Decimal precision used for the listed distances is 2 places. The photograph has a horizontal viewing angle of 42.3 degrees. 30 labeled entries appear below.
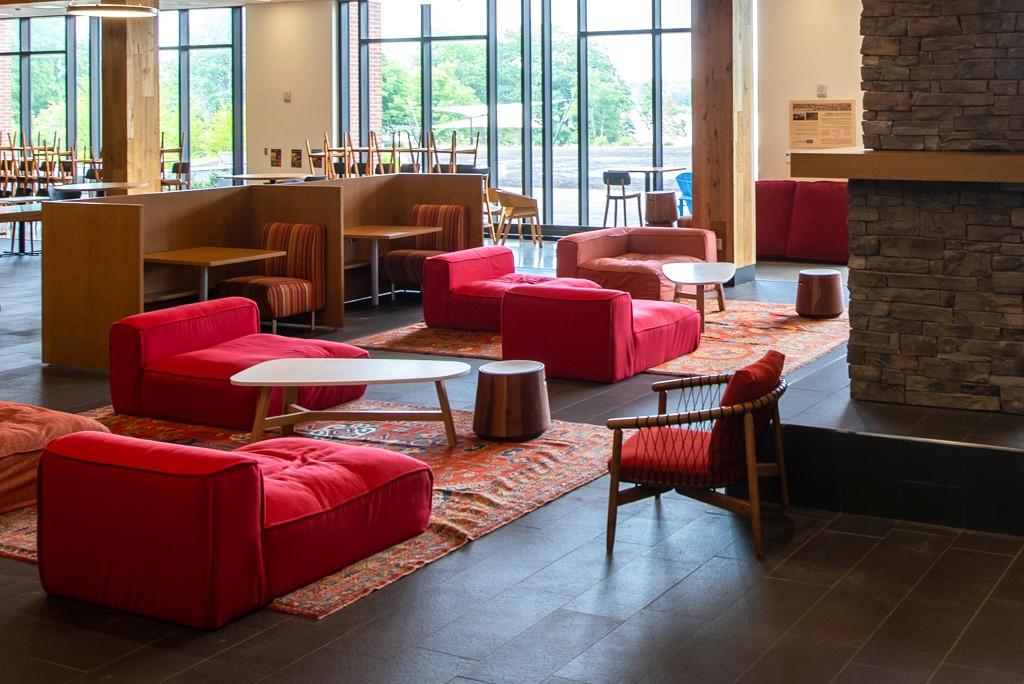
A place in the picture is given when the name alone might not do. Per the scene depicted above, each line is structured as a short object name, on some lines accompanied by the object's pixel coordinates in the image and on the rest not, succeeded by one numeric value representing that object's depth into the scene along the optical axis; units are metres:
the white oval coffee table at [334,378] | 5.93
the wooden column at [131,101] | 13.09
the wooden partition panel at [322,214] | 9.91
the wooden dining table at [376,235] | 10.59
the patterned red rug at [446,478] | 4.57
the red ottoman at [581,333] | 7.78
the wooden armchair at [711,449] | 4.75
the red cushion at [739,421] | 4.75
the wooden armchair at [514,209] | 15.15
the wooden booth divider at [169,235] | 8.45
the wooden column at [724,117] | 11.64
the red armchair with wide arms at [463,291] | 9.54
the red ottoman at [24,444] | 5.37
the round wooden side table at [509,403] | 6.39
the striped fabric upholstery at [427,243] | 11.25
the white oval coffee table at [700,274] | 9.29
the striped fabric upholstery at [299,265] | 9.65
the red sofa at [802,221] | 13.55
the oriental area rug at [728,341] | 8.40
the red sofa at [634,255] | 10.20
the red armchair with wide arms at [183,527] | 4.12
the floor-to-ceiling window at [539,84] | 16.59
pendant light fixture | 11.60
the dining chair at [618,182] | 15.88
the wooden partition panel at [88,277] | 8.42
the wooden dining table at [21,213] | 11.60
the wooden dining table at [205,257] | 8.79
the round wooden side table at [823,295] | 9.94
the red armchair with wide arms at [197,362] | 6.77
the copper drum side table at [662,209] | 12.66
